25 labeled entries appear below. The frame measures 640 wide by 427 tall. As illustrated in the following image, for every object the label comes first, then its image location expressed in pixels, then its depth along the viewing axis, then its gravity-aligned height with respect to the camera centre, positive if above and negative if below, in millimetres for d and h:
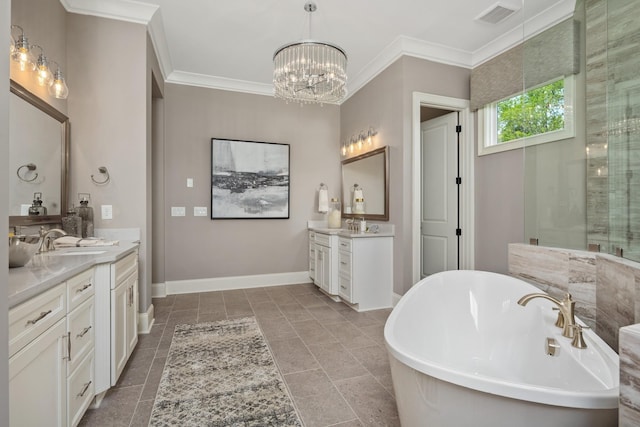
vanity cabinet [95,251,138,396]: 1778 -664
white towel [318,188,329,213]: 4668 +186
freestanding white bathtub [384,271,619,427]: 966 -644
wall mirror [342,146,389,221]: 3809 +391
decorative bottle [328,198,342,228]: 4543 -55
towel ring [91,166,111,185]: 2648 +343
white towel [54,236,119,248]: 2111 -188
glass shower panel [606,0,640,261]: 1488 +449
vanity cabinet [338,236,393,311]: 3518 -670
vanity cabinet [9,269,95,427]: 1052 -576
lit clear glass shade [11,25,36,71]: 1890 +1016
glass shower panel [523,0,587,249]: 2184 +395
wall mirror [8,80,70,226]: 1903 +396
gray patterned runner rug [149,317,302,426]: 1689 -1102
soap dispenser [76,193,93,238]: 2477 -7
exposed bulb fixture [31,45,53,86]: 2096 +988
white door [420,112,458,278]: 3863 +253
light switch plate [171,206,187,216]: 4137 +51
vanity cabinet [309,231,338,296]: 3842 -606
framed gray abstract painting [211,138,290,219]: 4316 +507
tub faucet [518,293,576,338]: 1468 -469
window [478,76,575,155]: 2309 +871
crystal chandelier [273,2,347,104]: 2654 +1283
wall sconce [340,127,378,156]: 4090 +1028
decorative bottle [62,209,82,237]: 2354 -75
